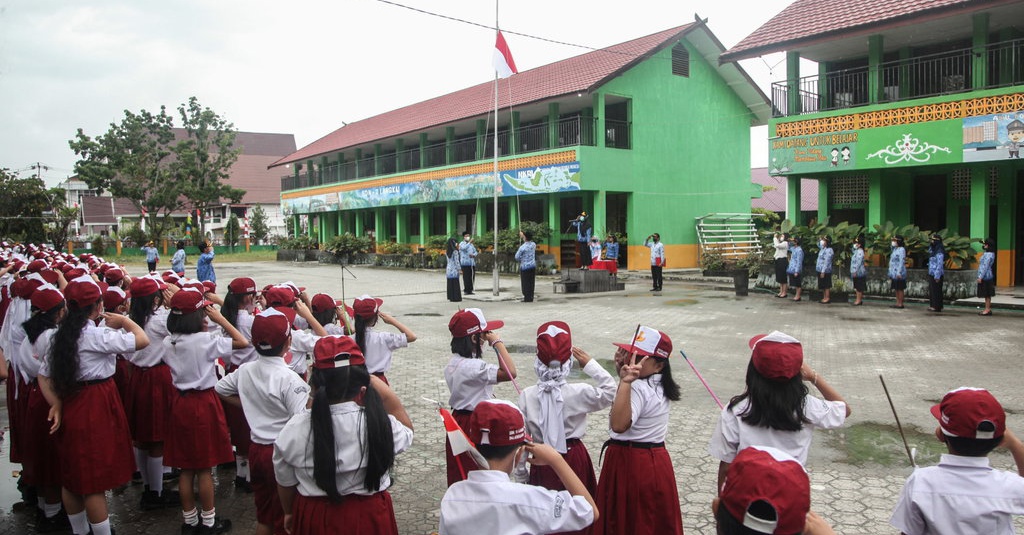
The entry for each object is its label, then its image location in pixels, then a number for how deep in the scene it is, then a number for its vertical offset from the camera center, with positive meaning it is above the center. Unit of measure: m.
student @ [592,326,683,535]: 3.21 -1.08
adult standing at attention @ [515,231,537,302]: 15.95 -0.62
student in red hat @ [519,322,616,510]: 3.23 -0.79
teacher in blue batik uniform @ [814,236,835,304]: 15.15 -0.82
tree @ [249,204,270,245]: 53.22 +1.27
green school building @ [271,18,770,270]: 23.80 +3.45
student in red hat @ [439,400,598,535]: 2.31 -0.90
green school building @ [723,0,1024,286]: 14.76 +2.61
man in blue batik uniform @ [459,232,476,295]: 17.43 -0.52
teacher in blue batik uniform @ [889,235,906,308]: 14.07 -0.86
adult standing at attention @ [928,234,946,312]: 13.38 -0.88
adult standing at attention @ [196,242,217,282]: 15.68 -0.50
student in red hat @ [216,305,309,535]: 3.41 -0.79
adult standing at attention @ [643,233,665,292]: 17.97 -0.71
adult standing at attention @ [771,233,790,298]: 16.25 -0.77
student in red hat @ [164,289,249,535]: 4.16 -1.04
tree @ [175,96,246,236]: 44.38 +5.62
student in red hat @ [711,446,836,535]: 1.79 -0.70
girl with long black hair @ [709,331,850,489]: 2.80 -0.76
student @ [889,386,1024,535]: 2.40 -0.92
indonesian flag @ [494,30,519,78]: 17.56 +4.54
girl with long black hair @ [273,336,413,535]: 2.67 -0.82
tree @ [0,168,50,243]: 34.72 +1.96
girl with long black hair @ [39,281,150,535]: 3.92 -0.91
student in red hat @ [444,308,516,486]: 3.85 -0.74
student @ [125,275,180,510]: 4.67 -1.08
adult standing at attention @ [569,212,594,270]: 20.91 -0.12
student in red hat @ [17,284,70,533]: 4.19 -1.10
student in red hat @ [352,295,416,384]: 4.77 -0.69
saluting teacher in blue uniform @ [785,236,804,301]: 15.68 -0.87
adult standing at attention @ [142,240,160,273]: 21.41 -0.33
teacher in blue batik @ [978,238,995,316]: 12.47 -0.89
